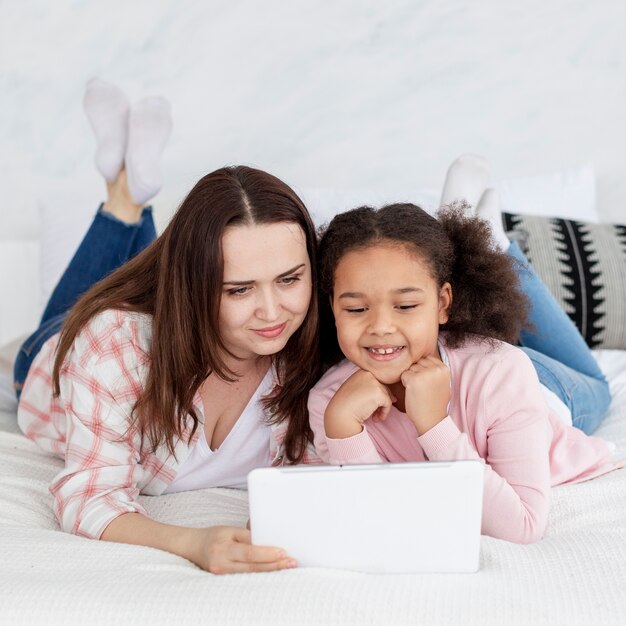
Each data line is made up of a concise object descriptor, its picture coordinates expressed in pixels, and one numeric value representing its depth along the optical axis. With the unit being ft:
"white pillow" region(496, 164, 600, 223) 9.82
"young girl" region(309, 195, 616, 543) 4.94
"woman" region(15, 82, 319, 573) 5.10
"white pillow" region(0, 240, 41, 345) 9.73
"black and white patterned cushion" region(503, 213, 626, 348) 8.60
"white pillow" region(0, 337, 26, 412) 7.71
